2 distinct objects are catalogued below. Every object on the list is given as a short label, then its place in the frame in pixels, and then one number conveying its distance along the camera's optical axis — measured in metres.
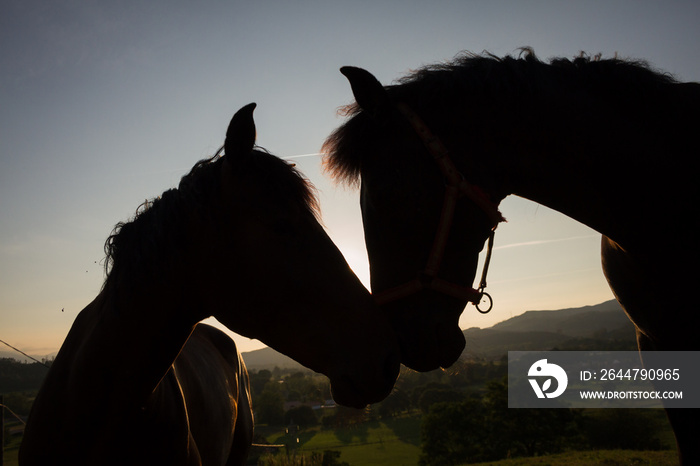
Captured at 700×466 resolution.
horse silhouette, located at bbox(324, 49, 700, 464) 2.18
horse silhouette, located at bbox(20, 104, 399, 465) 2.11
